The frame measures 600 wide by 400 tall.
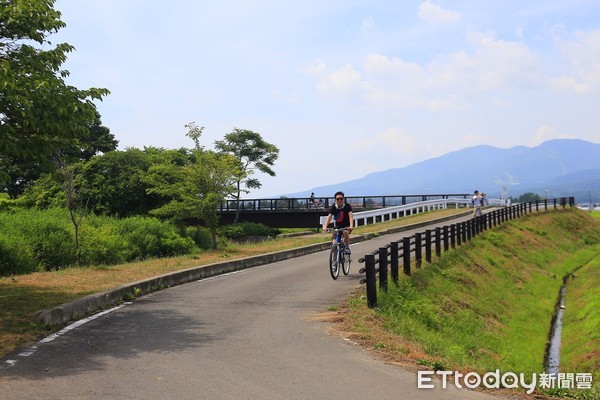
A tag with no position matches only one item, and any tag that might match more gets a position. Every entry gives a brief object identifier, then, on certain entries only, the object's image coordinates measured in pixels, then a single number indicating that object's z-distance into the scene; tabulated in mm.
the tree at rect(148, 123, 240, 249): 23641
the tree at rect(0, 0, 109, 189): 8617
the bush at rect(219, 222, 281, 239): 45656
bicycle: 14109
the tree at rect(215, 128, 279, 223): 66812
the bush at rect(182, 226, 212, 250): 34000
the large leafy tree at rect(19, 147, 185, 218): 41344
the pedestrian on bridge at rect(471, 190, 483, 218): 33781
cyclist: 14000
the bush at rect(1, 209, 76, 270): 18516
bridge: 50897
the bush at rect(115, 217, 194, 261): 24969
